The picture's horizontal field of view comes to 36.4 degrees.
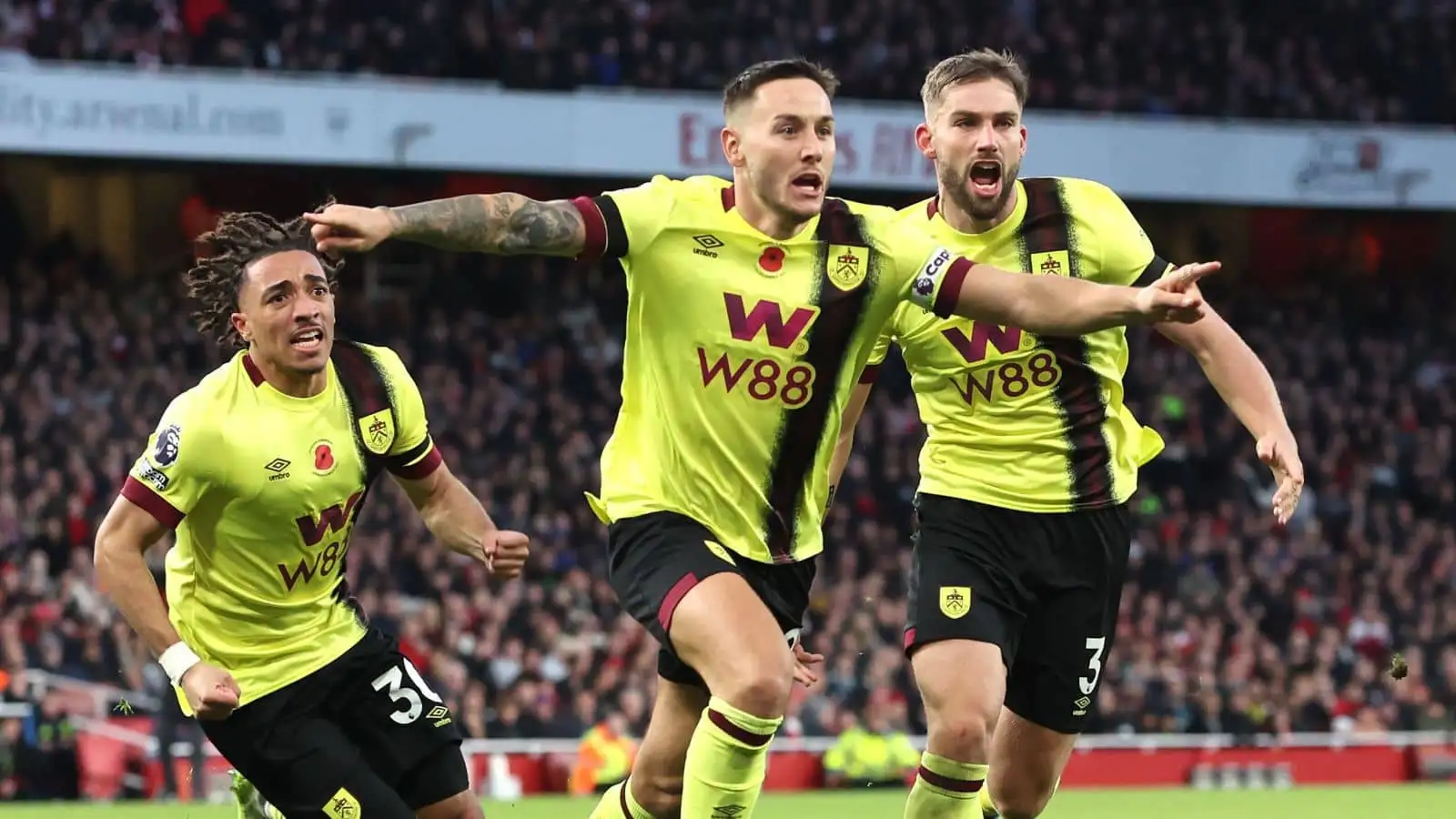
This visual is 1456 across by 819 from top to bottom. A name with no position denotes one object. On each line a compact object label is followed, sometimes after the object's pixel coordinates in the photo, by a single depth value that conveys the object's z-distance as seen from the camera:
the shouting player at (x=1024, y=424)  7.22
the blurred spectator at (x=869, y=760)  17.02
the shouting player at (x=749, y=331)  6.22
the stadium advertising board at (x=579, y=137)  21.31
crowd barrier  15.80
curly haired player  6.60
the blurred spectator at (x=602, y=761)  16.33
